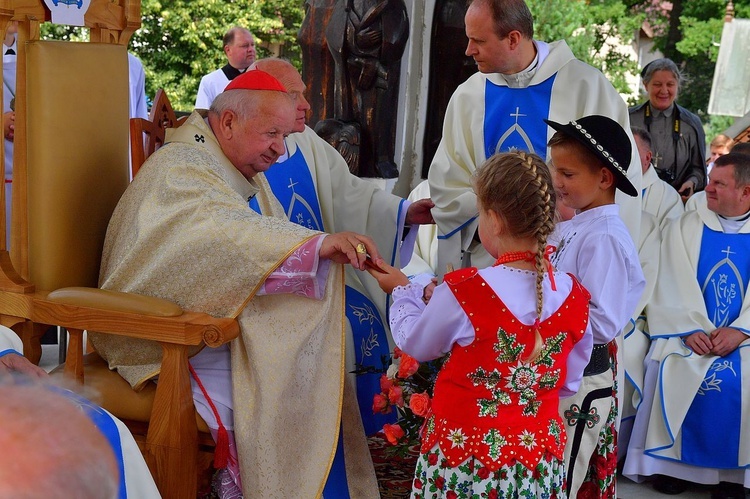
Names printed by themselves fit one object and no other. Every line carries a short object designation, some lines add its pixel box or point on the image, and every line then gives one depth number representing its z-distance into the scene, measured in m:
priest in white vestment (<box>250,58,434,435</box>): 3.63
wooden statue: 5.00
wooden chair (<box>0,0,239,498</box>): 2.78
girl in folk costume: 2.15
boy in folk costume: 2.49
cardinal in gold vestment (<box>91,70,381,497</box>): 2.87
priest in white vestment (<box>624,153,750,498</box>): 4.13
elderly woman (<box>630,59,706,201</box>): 5.98
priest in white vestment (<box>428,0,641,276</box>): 3.55
